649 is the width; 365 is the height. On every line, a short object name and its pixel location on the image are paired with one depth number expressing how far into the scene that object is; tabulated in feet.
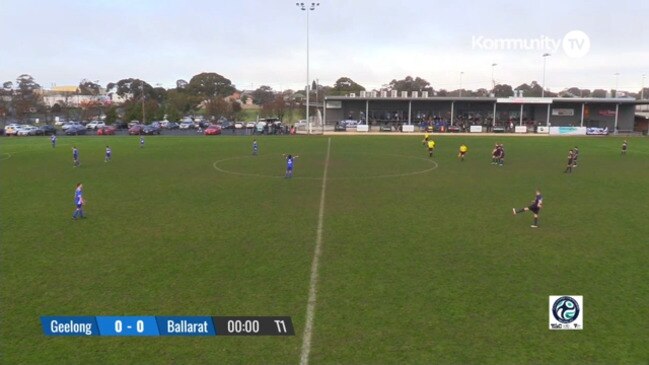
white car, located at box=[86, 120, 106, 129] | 276.82
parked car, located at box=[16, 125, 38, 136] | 245.86
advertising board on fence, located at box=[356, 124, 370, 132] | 260.83
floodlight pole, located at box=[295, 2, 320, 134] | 221.87
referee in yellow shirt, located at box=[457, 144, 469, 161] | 127.24
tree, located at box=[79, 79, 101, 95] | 586.86
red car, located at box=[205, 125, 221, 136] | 243.27
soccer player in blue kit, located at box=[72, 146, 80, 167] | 116.67
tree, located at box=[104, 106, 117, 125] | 328.70
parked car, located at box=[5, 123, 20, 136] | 244.83
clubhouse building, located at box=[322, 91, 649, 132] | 270.05
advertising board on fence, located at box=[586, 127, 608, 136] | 252.73
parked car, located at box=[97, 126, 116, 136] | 248.73
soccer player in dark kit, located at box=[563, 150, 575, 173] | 106.11
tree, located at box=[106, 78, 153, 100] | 551.18
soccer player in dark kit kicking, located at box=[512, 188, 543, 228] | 58.23
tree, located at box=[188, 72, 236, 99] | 508.53
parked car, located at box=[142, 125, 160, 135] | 247.05
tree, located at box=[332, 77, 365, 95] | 512.55
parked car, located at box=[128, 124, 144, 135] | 244.40
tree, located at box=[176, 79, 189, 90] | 614.01
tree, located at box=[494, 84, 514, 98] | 545.40
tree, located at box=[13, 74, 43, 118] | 343.67
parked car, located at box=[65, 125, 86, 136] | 253.24
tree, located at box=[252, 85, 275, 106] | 579.03
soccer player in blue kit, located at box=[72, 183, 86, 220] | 62.39
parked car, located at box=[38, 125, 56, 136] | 252.17
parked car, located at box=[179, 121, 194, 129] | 297.94
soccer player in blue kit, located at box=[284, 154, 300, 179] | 96.23
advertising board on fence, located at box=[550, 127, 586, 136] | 253.24
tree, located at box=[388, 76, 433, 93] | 605.31
